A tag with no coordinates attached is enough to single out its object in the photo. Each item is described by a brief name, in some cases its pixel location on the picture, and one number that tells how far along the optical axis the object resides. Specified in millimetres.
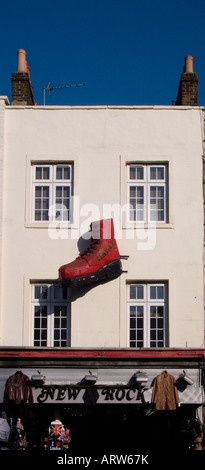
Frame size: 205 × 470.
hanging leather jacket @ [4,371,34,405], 23922
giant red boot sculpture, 24156
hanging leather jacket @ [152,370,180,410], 23984
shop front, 24000
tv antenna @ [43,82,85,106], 28706
